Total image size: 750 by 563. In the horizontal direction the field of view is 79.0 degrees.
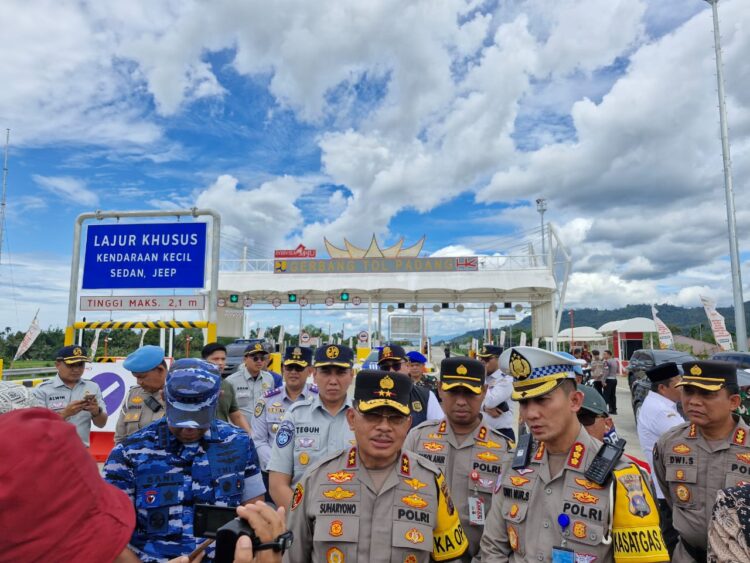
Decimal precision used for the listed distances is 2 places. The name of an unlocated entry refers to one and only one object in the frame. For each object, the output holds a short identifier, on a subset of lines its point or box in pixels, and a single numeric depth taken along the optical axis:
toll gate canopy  24.08
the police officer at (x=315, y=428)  3.18
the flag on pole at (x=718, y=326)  13.88
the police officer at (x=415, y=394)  4.67
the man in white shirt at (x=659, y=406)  4.00
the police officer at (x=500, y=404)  4.87
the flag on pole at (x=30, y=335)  10.89
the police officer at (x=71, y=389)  4.55
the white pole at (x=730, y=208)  15.21
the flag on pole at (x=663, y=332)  17.06
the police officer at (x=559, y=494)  1.89
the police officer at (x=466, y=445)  2.90
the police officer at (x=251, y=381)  5.62
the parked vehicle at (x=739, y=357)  9.89
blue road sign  6.91
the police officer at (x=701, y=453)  2.75
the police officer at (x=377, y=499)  1.99
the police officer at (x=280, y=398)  4.45
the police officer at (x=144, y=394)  3.73
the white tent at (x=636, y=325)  23.56
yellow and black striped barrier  6.70
